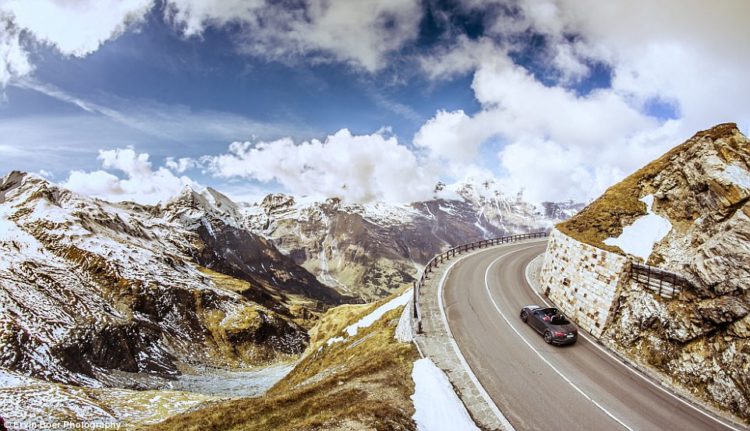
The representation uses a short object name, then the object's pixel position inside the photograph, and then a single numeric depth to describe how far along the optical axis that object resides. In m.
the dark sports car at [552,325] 23.26
